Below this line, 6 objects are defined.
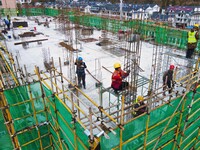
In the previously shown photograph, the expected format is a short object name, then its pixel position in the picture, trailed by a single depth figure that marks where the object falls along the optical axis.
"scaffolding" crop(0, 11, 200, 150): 3.10
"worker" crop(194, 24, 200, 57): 9.34
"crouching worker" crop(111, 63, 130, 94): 5.65
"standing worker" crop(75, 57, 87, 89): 7.86
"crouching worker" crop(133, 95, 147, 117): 5.03
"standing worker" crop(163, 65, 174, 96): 6.99
